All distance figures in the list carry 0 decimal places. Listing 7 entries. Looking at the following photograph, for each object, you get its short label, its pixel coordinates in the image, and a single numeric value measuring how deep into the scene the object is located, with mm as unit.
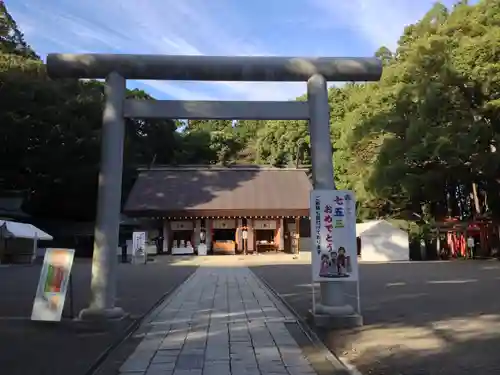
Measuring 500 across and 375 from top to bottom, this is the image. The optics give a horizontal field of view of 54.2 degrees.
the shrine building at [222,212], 30750
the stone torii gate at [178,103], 7605
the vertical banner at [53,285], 7332
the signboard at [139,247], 24094
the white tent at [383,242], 26000
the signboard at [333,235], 7219
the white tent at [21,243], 24091
